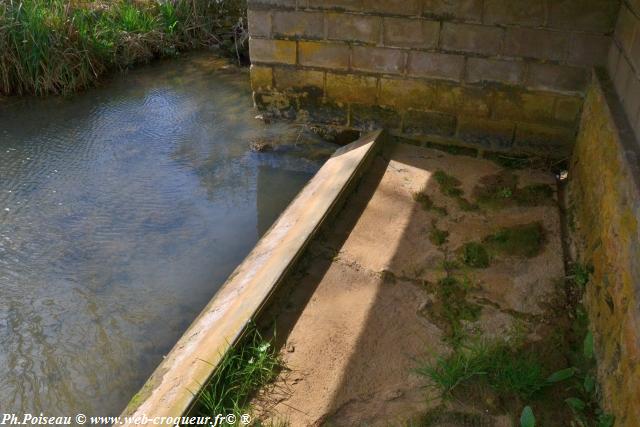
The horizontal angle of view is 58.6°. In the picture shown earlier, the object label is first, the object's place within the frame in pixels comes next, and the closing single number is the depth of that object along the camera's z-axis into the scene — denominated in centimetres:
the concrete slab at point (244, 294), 198
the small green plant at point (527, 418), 183
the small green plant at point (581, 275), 241
